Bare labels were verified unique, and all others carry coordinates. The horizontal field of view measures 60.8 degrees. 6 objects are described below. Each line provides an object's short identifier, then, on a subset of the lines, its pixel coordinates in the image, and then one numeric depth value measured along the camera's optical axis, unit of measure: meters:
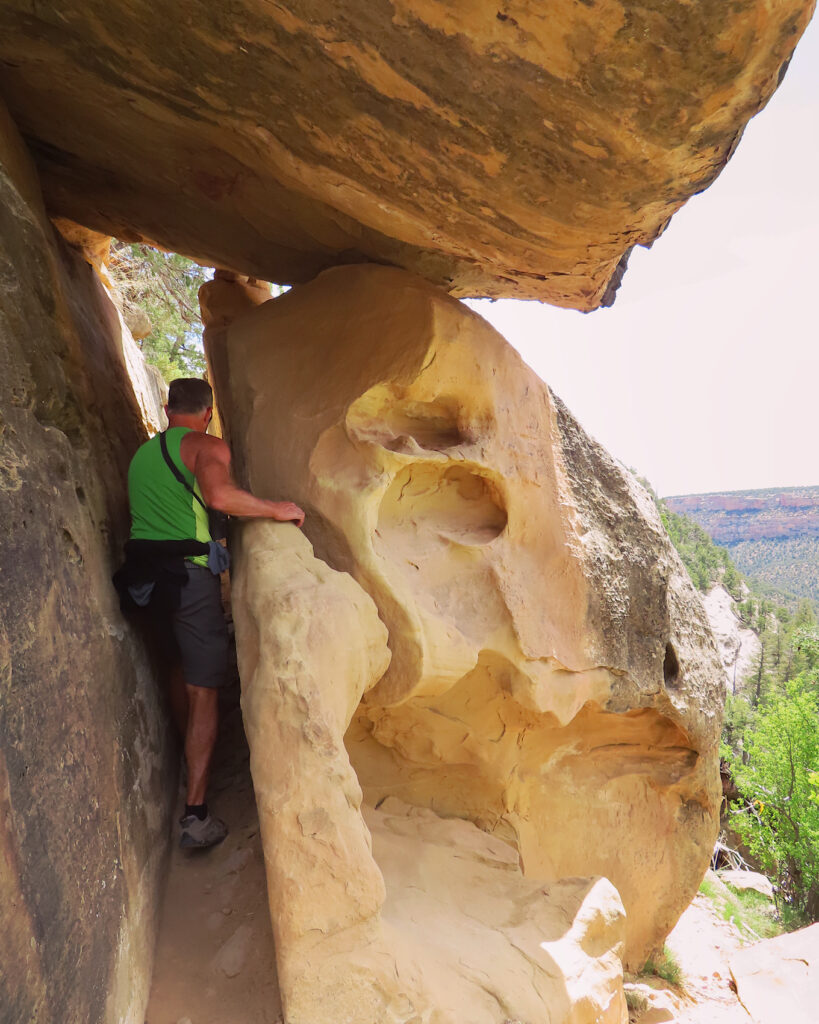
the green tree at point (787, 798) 12.09
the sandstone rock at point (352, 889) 2.21
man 2.98
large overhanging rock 2.02
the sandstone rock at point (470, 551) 3.44
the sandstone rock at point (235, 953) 2.45
